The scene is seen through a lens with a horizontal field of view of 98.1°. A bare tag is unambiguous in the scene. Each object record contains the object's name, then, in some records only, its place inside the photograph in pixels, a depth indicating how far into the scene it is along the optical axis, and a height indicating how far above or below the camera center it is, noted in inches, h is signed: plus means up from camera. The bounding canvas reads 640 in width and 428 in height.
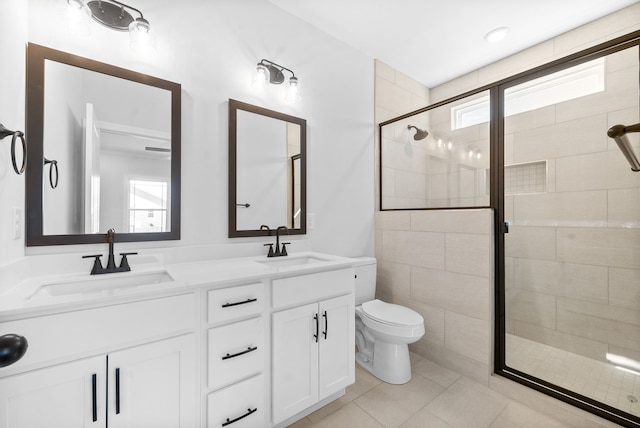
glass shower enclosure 71.8 -4.9
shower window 78.0 +37.6
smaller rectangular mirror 71.7 +12.5
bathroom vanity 35.2 -20.8
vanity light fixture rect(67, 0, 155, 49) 54.1 +39.9
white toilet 71.4 -32.7
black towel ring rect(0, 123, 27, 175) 36.5 +10.7
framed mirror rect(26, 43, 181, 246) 50.0 +12.8
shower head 107.1 +31.7
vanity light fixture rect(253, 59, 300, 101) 75.3 +39.0
